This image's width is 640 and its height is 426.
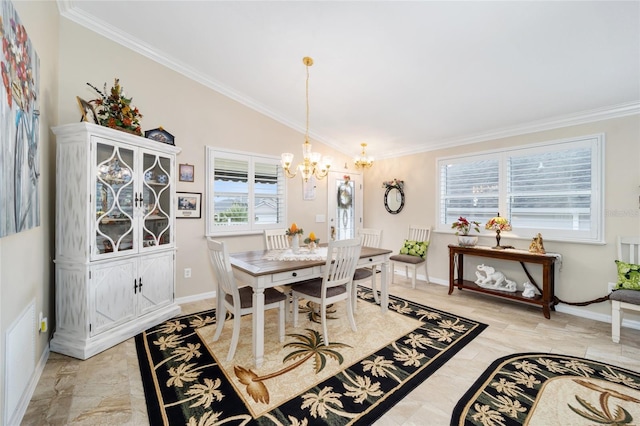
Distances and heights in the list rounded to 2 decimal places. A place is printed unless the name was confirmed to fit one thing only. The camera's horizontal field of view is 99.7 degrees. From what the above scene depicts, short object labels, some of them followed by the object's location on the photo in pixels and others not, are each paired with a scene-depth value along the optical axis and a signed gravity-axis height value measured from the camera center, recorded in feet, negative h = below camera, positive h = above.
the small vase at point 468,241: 13.42 -1.38
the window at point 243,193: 12.95 +1.01
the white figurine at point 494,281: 12.39 -3.19
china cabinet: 8.02 -0.86
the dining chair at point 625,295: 8.57 -2.62
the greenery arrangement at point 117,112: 8.80 +3.34
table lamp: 12.47 -0.55
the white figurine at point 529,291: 11.53 -3.35
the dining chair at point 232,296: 7.57 -2.61
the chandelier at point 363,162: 15.55 +2.95
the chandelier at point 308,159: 9.37 +1.90
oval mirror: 17.40 +0.92
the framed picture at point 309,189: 16.39 +1.44
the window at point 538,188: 10.97 +1.19
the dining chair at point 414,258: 14.73 -2.51
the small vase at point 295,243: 10.31 -1.17
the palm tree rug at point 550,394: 5.70 -4.29
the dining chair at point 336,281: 8.52 -2.25
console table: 10.82 -2.64
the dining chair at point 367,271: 10.74 -2.46
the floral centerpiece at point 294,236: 10.23 -0.90
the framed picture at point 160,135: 10.32 +3.01
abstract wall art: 4.66 +1.68
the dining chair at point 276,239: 11.82 -1.21
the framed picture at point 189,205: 11.91 +0.32
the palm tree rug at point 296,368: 5.81 -4.24
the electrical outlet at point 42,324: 7.24 -3.06
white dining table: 7.43 -1.79
